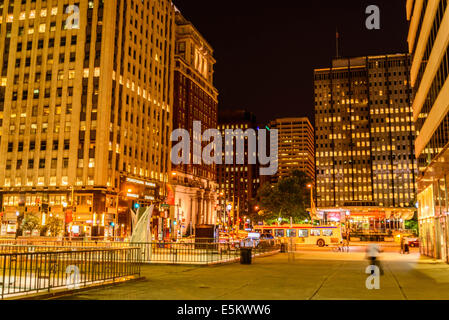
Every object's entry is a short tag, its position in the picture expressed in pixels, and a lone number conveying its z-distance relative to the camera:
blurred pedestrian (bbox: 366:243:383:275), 19.03
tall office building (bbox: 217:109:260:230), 172.60
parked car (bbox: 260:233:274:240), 56.09
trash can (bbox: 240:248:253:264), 25.89
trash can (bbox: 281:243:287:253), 40.20
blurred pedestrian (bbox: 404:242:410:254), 39.38
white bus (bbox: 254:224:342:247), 53.19
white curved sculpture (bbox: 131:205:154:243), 27.73
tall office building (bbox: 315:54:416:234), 170.12
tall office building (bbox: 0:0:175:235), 77.94
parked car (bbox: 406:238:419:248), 55.41
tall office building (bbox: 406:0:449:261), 26.47
